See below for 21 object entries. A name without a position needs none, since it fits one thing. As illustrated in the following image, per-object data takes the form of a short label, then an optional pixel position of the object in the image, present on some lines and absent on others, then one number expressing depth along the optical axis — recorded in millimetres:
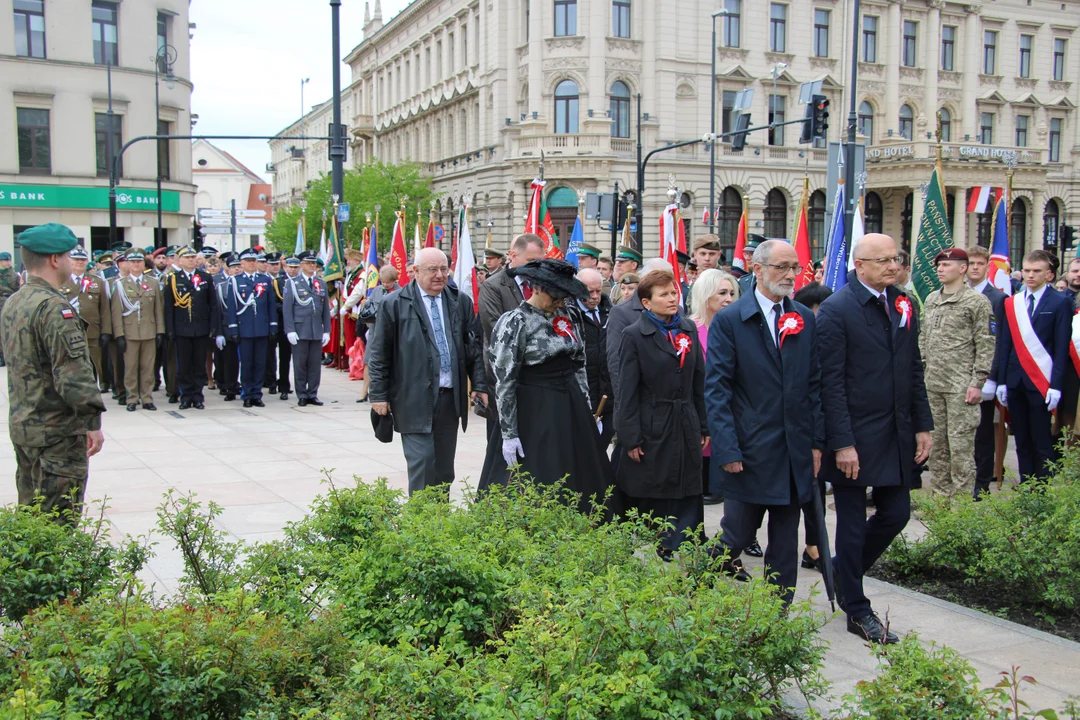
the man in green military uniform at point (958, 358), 8516
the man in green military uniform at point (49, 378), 5652
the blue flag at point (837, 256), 12438
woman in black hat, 6230
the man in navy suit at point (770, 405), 5445
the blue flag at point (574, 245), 14273
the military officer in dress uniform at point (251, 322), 15023
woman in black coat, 6203
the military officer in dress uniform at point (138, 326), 14398
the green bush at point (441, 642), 3357
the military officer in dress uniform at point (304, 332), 15180
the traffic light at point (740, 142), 29533
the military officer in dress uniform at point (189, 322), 14531
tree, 61250
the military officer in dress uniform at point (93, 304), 14625
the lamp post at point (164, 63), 43062
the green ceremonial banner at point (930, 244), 11289
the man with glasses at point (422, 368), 7215
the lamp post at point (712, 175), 41362
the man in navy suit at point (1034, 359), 9008
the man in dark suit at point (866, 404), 5559
